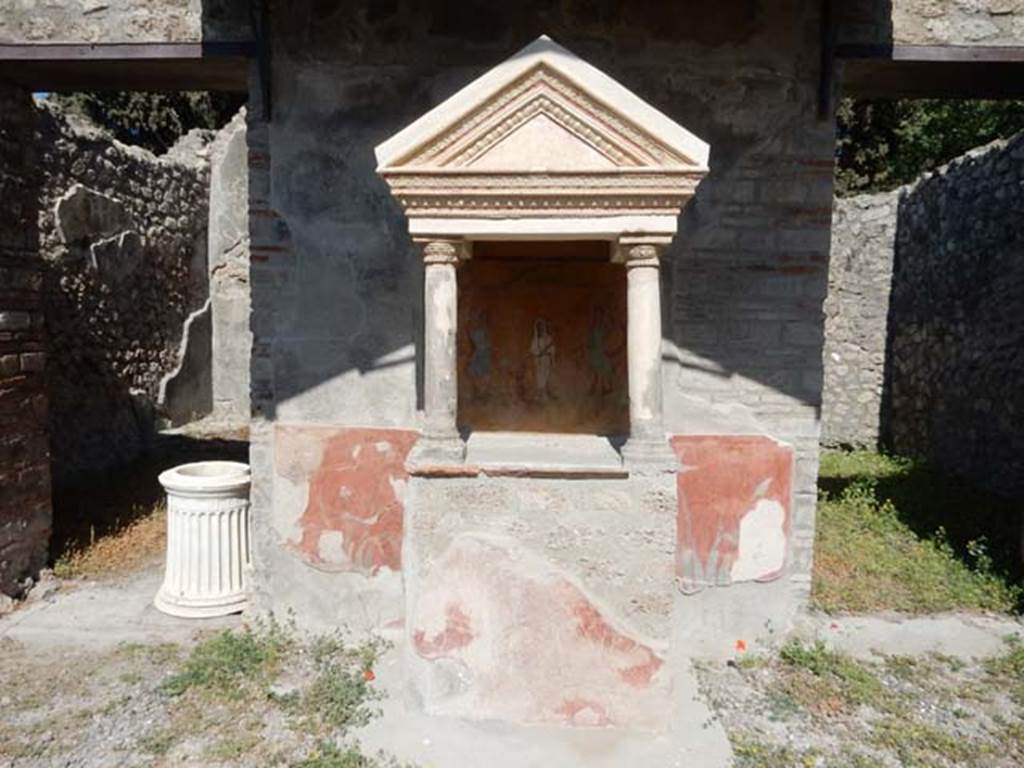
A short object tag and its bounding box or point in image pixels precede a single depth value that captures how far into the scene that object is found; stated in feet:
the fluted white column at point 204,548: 14.30
